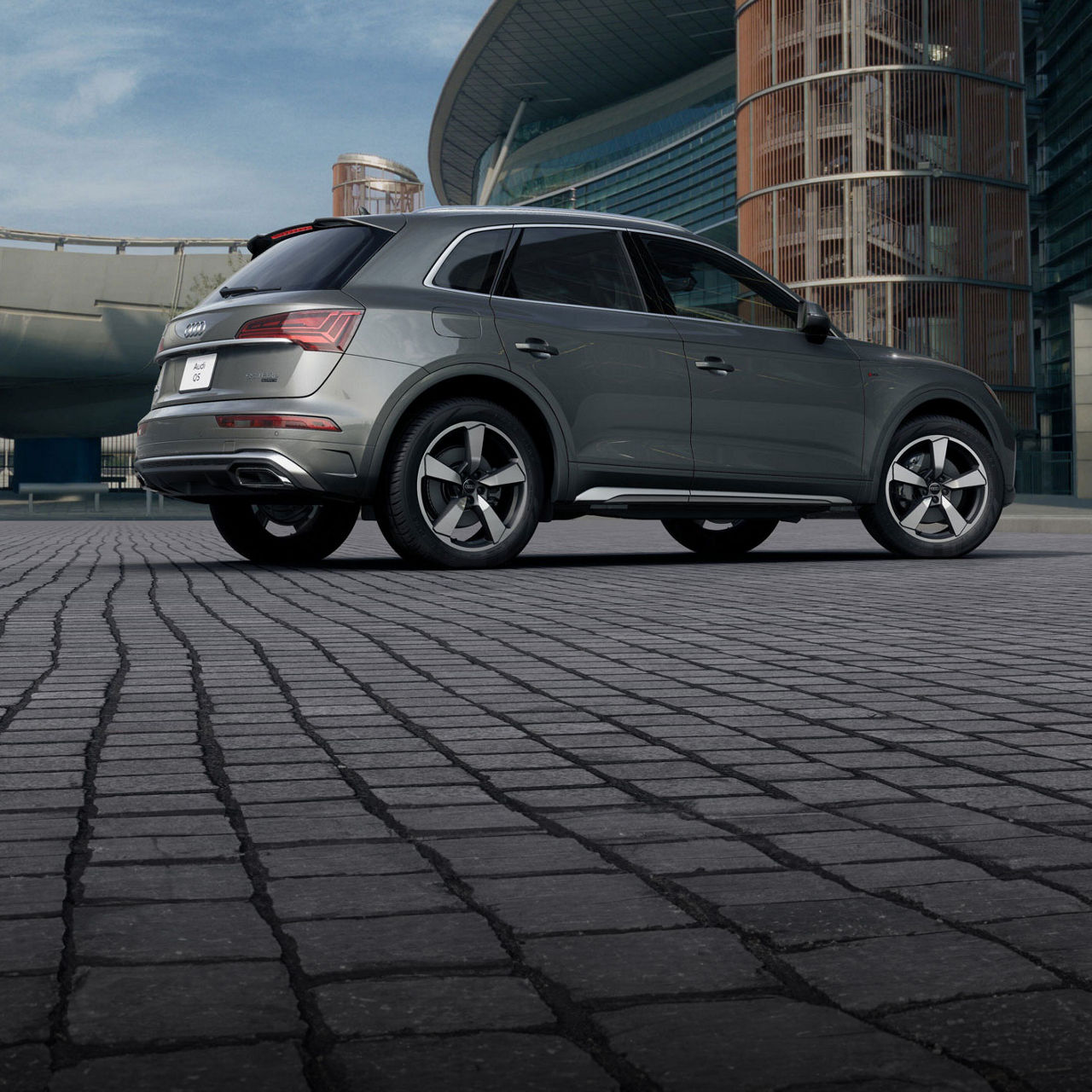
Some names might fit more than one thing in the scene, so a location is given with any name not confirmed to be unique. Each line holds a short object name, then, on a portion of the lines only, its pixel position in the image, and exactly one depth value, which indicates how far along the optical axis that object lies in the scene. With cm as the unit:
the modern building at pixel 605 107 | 7050
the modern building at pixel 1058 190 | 4072
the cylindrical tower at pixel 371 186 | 7400
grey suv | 818
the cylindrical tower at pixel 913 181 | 3853
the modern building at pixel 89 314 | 5381
